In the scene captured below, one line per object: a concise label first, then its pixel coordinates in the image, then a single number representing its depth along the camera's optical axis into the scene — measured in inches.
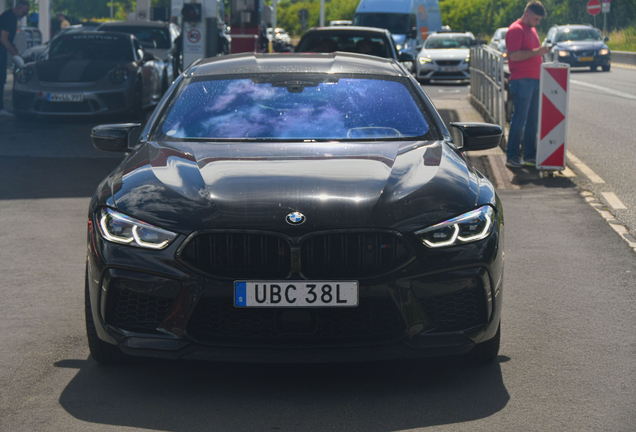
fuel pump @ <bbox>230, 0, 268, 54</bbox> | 933.2
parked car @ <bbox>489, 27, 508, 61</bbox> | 1585.5
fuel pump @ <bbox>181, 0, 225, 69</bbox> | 719.1
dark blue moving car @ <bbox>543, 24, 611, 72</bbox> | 1304.1
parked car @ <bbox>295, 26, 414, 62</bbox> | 623.2
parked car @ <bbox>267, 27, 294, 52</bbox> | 2807.6
